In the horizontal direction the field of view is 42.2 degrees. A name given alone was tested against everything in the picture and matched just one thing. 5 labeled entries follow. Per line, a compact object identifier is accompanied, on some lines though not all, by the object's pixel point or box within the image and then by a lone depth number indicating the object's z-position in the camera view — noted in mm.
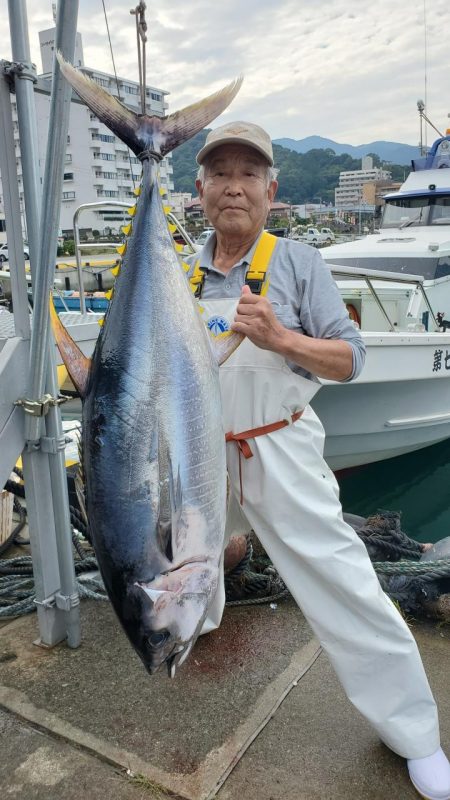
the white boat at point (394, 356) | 5609
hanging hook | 1397
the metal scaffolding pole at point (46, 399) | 1716
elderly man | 1880
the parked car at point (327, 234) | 39675
